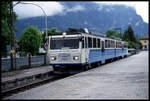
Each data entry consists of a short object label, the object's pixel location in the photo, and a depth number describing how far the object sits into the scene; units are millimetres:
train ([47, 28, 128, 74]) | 17612
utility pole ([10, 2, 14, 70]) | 21381
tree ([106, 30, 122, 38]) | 102962
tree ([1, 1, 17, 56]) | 35897
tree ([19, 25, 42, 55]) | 52781
